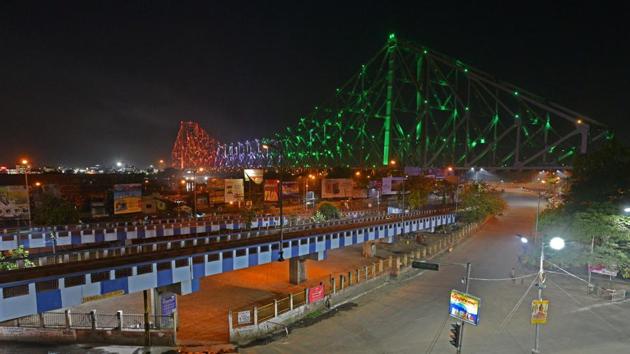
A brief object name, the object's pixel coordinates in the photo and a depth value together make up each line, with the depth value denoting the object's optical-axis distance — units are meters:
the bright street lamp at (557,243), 17.22
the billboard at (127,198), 37.75
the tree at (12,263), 18.06
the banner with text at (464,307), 16.02
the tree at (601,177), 27.64
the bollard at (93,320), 17.84
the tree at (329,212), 43.31
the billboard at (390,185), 46.43
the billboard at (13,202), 33.75
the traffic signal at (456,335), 14.99
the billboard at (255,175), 57.42
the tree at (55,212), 35.81
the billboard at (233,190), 44.47
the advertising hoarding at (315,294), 24.51
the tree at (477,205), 63.95
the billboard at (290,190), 42.74
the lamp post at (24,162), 29.57
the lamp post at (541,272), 16.36
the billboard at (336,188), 46.16
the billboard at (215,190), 52.50
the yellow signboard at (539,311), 15.72
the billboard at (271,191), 39.06
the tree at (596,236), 24.88
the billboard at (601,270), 28.91
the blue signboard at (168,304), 20.22
